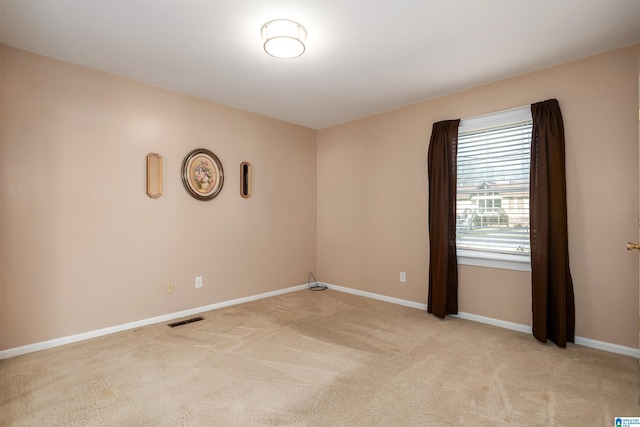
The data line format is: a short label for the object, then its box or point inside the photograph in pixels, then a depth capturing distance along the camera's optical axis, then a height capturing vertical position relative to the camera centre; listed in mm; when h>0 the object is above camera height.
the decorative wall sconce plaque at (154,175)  3379 +445
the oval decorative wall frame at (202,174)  3672 +506
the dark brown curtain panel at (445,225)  3564 -85
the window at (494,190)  3188 +277
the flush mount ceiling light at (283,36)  2320 +1300
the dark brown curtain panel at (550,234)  2836 -149
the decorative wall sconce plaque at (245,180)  4211 +489
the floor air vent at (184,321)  3345 -1080
